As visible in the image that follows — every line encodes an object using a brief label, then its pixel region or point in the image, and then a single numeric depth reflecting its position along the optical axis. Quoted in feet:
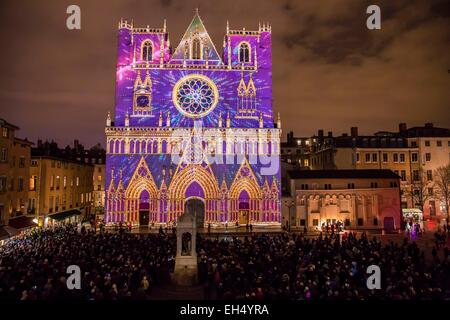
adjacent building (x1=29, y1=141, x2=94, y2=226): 133.28
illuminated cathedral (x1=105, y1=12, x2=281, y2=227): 131.13
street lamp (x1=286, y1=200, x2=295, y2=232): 138.92
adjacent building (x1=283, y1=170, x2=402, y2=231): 136.77
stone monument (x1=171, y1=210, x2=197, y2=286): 59.73
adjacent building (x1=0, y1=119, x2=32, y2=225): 104.42
